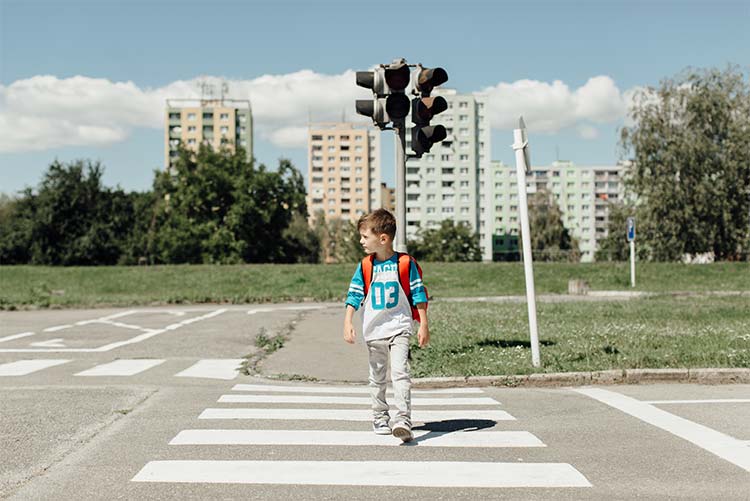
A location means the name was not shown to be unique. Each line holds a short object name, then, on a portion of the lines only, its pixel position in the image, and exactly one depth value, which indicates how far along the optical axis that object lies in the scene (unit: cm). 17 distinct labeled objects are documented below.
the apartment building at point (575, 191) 16662
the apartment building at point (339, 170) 16438
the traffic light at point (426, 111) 986
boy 605
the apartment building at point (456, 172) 14775
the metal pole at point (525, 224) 976
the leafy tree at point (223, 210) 6644
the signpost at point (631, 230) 3316
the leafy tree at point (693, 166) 4800
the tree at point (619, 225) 5084
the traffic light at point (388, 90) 967
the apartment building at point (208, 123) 14950
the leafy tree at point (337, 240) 9306
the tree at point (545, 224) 9812
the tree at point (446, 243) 9956
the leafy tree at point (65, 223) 6206
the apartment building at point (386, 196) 17025
